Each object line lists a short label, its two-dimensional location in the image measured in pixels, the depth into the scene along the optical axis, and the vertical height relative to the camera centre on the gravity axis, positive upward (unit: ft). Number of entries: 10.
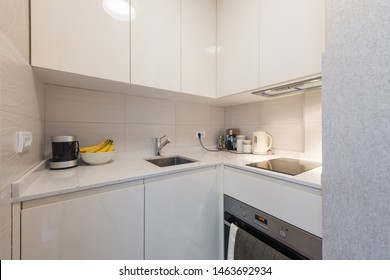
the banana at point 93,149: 3.24 -0.22
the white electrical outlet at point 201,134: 5.41 +0.20
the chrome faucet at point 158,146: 4.50 -0.20
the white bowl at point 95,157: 3.11 -0.39
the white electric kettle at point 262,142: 4.42 -0.07
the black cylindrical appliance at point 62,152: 2.77 -0.25
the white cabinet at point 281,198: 2.19 -1.00
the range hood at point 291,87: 3.05 +1.20
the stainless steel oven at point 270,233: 2.25 -1.62
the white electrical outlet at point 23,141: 1.83 -0.03
